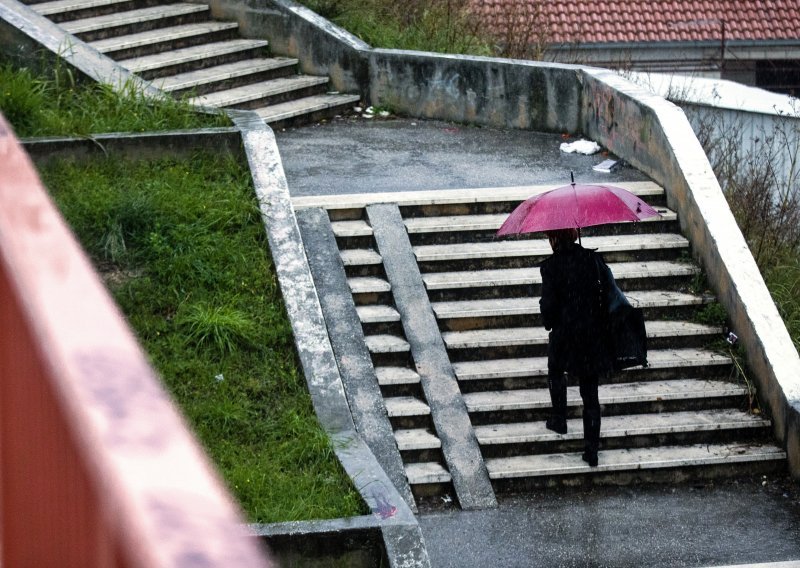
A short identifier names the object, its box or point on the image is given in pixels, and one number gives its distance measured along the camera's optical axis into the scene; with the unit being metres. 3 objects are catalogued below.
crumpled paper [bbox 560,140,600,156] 22.48
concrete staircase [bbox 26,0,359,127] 24.44
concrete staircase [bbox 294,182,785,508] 15.06
